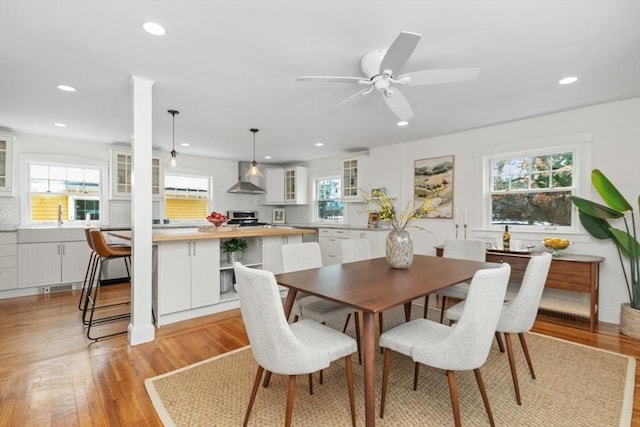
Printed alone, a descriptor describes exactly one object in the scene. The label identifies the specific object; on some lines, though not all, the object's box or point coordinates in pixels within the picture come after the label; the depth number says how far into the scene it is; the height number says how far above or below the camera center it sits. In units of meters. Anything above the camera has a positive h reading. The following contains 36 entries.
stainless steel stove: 6.58 -0.12
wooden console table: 2.99 -0.68
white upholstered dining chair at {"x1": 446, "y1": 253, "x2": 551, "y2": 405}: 1.84 -0.60
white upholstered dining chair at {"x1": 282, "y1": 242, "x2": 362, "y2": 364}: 2.18 -0.70
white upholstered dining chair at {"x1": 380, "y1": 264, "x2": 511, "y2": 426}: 1.42 -0.62
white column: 2.65 -0.04
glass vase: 2.32 -0.28
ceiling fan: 1.63 +0.88
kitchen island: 3.06 -0.68
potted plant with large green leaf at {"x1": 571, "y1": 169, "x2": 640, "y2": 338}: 2.86 -0.18
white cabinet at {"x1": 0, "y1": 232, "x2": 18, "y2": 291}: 3.98 -0.64
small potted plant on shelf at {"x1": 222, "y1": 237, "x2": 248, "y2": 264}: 3.85 -0.47
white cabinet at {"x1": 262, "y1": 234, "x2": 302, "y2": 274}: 3.97 -0.54
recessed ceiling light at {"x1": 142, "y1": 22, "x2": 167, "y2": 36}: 1.89 +1.20
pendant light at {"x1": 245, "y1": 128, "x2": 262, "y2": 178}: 4.32 +0.60
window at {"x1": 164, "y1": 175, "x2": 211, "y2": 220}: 5.99 +0.33
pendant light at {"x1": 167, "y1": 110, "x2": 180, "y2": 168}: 3.54 +1.20
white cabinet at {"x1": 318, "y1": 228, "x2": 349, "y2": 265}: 5.71 -0.61
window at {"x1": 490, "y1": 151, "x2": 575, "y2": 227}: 3.59 +0.30
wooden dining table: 1.45 -0.45
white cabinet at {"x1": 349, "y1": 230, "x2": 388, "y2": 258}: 5.10 -0.49
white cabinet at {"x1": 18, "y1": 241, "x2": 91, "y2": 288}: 4.12 -0.72
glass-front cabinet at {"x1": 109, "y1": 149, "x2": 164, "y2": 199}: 5.03 +0.65
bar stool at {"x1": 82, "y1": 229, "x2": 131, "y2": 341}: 2.75 -0.38
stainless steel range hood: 6.17 +0.57
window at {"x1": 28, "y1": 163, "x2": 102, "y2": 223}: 4.67 +0.33
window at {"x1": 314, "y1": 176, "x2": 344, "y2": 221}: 6.42 +0.28
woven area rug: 1.71 -1.18
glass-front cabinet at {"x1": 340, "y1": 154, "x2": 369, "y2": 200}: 5.55 +0.70
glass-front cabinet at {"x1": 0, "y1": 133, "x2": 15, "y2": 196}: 4.21 +0.72
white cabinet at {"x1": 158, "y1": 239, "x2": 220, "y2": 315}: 3.07 -0.67
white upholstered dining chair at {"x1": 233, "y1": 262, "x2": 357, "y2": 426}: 1.37 -0.60
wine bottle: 3.61 -0.33
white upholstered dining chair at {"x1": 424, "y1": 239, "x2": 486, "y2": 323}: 2.72 -0.42
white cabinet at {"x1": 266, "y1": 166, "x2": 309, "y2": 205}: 6.73 +0.62
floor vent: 4.34 -1.12
